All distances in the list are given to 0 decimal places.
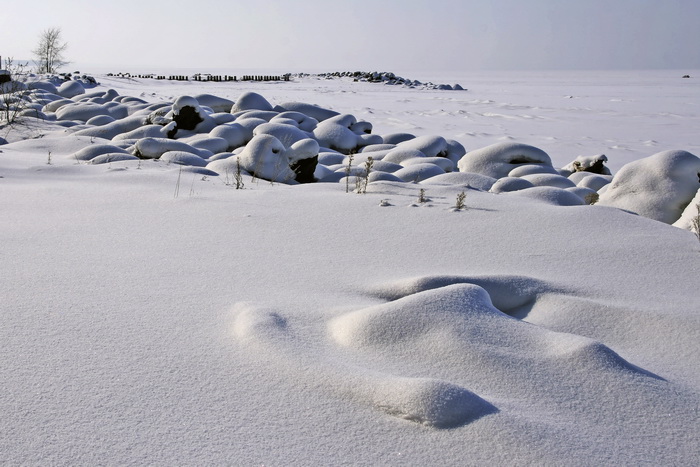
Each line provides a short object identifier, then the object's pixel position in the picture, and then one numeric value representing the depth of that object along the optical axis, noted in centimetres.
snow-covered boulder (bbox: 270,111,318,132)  892
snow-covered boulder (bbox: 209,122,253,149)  728
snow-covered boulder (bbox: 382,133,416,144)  879
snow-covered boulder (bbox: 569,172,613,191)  597
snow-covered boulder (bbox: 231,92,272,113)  996
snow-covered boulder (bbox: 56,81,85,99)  1276
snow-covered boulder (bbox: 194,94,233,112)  1054
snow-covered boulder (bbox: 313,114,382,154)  809
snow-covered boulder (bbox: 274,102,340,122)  1045
